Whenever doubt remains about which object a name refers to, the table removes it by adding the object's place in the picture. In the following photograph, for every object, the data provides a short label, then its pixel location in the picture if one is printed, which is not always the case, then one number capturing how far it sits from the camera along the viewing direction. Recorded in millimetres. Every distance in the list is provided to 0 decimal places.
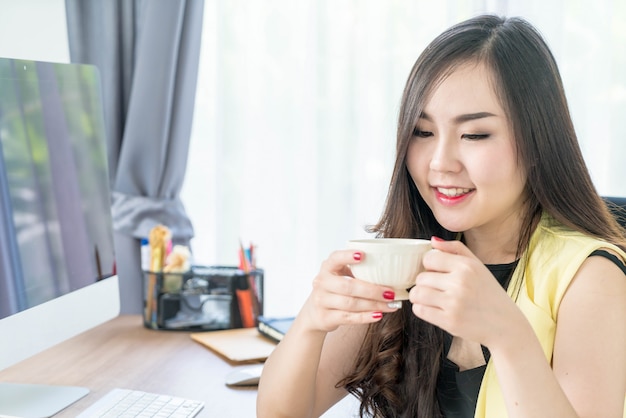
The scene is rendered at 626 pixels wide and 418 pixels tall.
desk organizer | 1845
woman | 942
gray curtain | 2281
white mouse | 1440
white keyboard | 1226
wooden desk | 1366
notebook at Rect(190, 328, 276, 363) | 1603
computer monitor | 1210
